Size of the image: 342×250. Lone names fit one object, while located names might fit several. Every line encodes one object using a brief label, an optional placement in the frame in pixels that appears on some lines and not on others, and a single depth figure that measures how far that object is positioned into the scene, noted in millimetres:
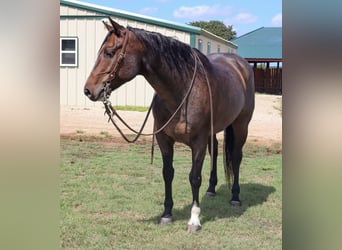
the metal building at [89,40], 10836
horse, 2680
